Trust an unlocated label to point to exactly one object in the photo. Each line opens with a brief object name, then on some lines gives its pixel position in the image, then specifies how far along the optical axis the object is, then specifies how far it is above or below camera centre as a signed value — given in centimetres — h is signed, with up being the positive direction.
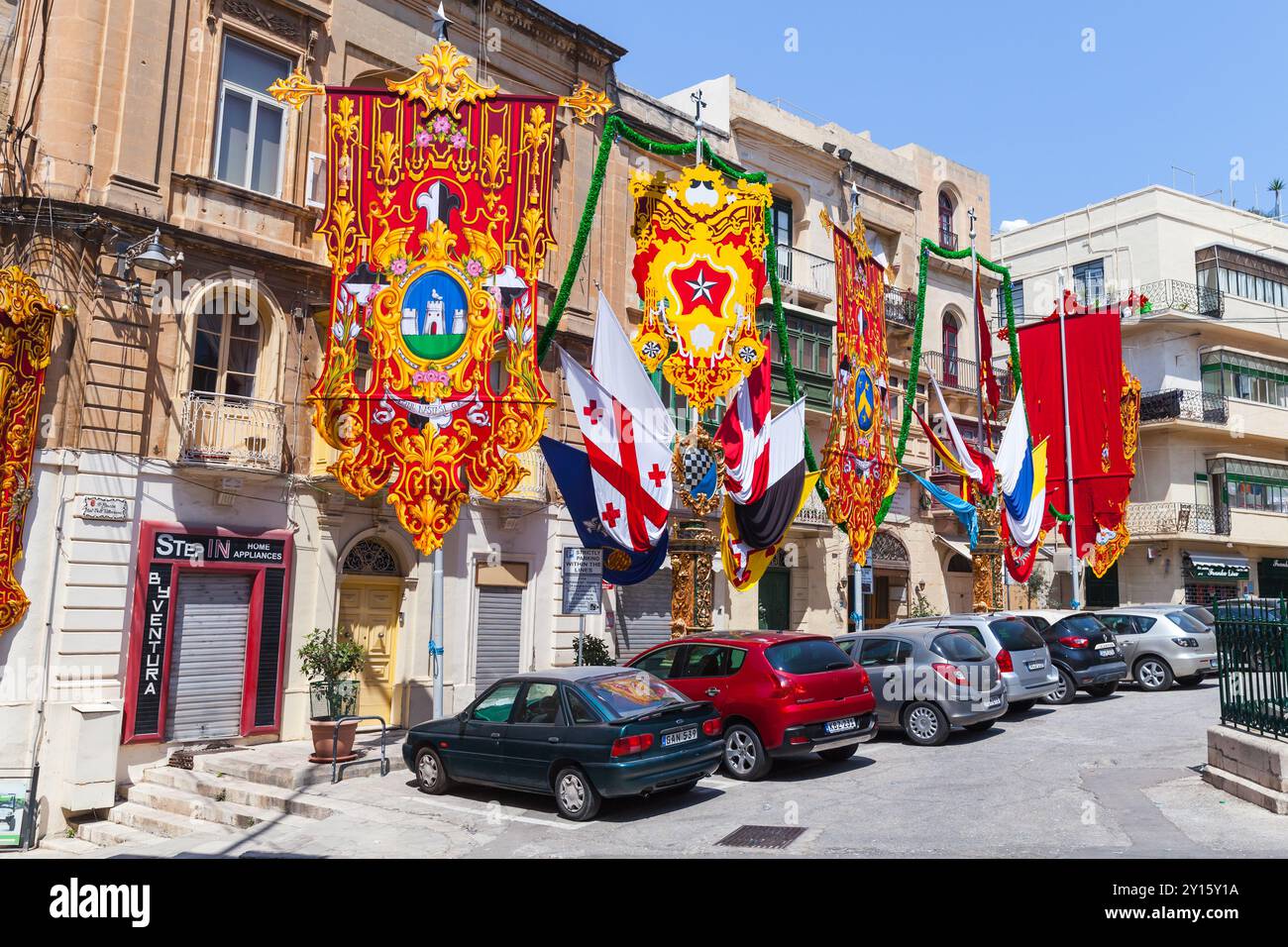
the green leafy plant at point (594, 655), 1958 -85
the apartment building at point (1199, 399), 3778 +847
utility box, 1299 -200
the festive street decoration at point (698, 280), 1608 +534
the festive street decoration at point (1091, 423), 2602 +511
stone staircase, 1167 -248
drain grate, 877 -199
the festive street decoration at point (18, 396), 1328 +273
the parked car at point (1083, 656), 1753 -64
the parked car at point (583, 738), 989 -132
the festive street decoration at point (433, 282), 1326 +445
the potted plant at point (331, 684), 1305 -121
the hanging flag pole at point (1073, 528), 2567 +231
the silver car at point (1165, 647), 1877 -51
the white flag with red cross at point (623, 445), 1430 +237
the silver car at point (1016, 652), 1477 -52
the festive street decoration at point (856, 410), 1772 +366
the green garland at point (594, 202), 1584 +656
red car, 1145 -93
